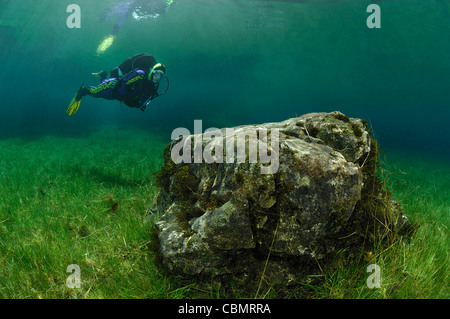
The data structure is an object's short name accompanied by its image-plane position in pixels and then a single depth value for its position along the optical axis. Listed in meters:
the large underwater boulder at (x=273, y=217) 2.31
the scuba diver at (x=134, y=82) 10.18
